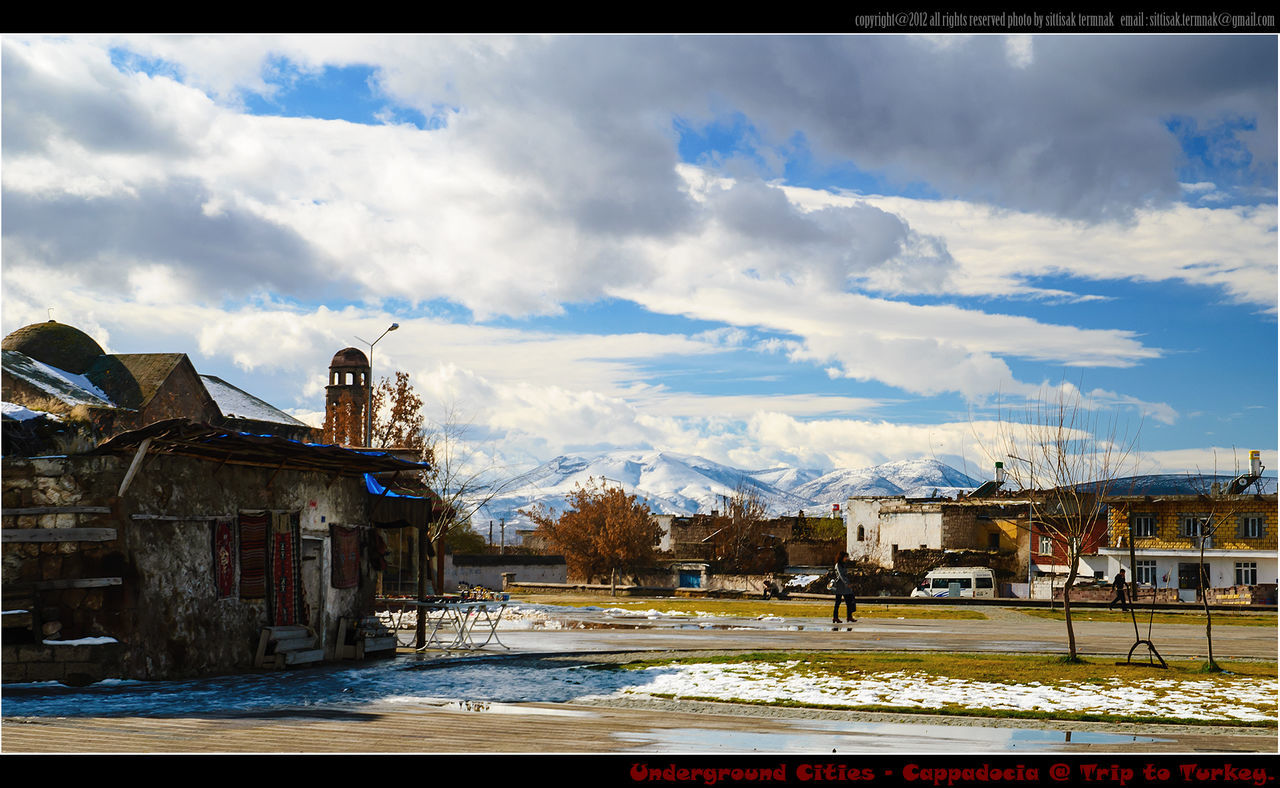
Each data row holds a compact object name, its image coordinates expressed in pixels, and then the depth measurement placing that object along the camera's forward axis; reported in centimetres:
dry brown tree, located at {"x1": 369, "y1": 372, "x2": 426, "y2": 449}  5428
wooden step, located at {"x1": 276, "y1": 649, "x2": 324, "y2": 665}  1745
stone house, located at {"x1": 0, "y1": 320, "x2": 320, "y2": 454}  4306
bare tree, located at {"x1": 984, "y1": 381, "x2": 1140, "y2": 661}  1841
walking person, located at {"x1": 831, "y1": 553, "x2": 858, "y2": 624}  2816
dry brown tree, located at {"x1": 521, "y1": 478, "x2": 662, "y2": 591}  6769
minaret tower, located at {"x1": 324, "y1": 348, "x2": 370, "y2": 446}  6078
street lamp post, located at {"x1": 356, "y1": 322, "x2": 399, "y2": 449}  4220
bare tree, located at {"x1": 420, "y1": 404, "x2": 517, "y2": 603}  3381
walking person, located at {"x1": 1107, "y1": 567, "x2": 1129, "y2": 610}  4044
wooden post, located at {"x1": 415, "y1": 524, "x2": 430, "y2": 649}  2109
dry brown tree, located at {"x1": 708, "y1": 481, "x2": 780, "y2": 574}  7538
